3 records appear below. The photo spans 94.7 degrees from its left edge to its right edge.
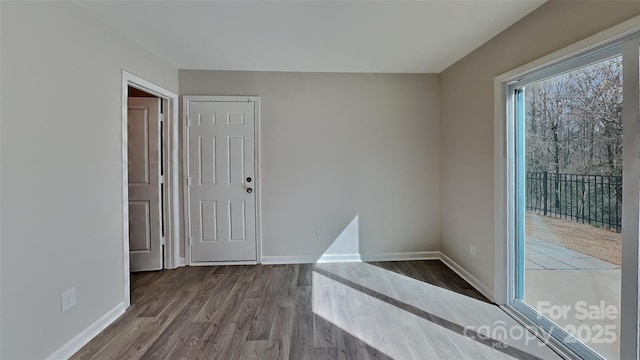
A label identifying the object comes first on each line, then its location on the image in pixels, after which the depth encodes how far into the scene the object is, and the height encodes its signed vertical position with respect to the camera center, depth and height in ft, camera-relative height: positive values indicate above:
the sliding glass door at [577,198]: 5.32 -0.51
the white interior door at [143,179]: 11.28 -0.02
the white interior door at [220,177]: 12.00 +0.04
